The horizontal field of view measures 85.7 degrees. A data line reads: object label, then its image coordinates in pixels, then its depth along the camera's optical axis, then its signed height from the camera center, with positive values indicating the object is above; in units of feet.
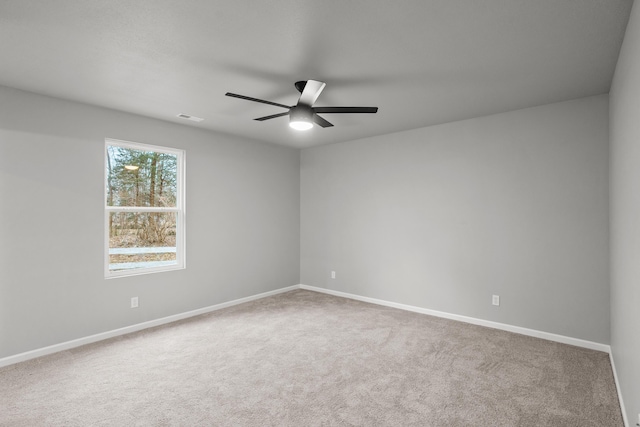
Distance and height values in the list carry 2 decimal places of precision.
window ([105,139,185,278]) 12.97 +0.32
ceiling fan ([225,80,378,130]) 9.33 +3.10
